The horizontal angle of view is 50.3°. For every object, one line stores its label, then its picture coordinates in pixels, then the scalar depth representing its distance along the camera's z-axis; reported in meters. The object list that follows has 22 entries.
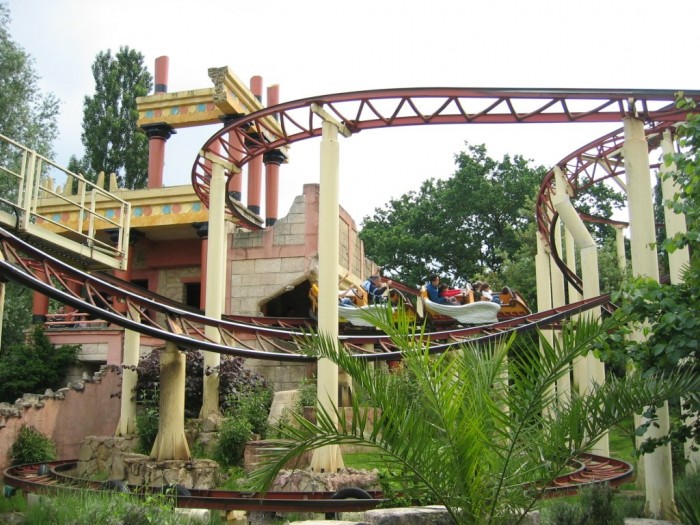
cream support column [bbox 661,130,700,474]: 9.32
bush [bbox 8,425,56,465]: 11.45
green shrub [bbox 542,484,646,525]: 6.41
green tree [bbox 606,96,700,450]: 6.08
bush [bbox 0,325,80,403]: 15.10
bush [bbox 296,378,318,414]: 11.50
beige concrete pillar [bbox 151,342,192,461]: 8.98
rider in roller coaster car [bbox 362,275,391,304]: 15.68
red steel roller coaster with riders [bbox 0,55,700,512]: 8.55
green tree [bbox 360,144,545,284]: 32.28
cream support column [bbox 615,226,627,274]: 17.45
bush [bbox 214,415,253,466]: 10.69
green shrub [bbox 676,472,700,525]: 5.72
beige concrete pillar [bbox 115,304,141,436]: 11.66
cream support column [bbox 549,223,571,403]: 15.27
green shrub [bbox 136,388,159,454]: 11.14
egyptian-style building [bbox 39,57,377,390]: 16.02
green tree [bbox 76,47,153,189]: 30.06
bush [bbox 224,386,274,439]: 11.47
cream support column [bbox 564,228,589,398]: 14.74
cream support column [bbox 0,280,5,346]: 7.96
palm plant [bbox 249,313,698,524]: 5.07
